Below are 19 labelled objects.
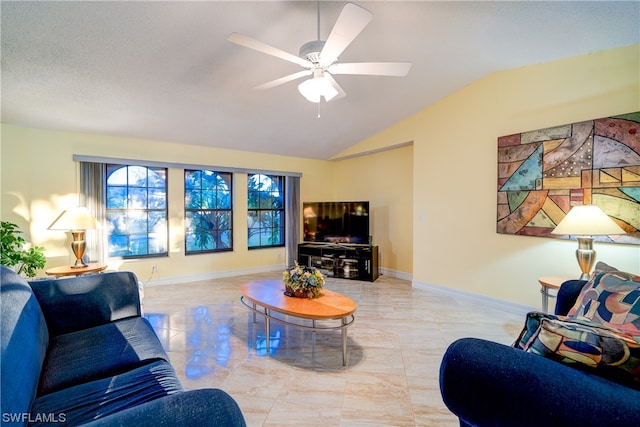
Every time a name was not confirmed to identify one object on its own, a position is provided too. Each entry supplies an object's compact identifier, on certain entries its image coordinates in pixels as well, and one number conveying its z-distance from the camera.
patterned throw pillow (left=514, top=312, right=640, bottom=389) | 0.87
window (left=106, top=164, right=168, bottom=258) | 4.40
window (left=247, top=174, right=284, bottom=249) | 5.70
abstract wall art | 2.66
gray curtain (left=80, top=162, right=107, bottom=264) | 4.02
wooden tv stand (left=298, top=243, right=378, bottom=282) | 4.95
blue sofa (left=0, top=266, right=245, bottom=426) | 0.80
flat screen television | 5.12
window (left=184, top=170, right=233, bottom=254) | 5.01
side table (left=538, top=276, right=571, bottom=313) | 2.59
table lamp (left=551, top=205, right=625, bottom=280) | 2.39
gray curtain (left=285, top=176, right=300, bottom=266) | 5.90
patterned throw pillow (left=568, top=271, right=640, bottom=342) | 1.15
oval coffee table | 2.21
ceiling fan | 1.66
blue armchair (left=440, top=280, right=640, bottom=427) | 0.77
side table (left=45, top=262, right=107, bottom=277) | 3.05
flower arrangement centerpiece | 2.58
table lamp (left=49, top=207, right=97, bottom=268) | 3.10
